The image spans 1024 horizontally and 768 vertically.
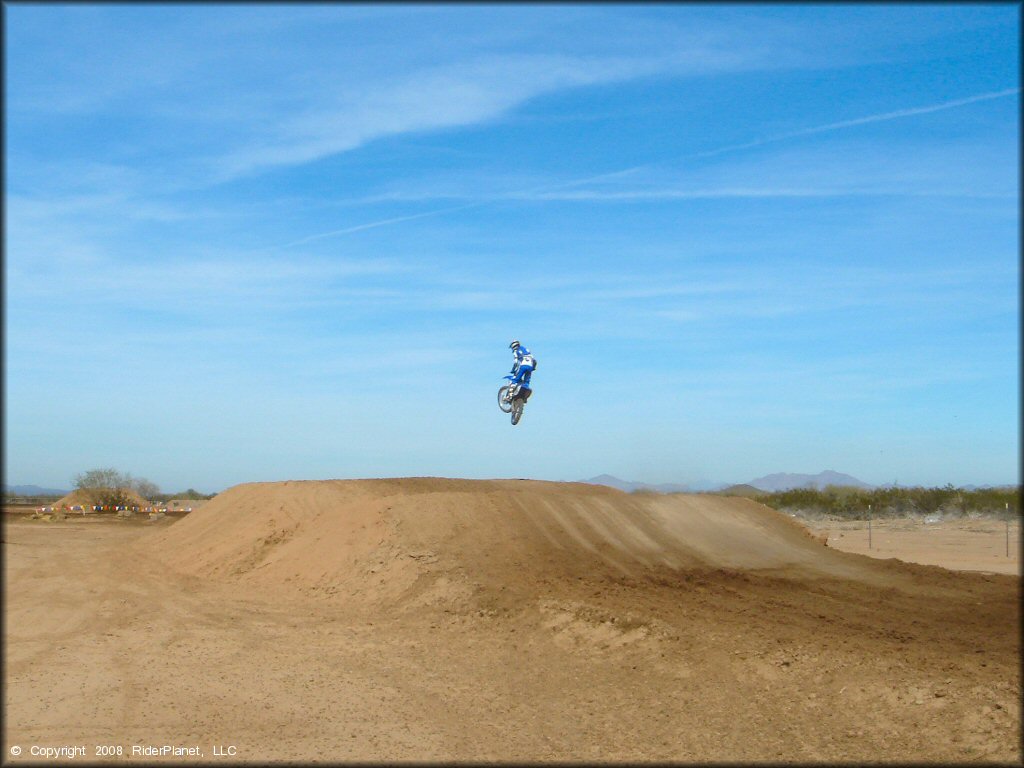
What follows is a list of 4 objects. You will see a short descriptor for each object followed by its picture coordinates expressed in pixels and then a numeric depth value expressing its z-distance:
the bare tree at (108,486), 59.47
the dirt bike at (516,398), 21.14
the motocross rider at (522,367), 20.77
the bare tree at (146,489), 73.76
